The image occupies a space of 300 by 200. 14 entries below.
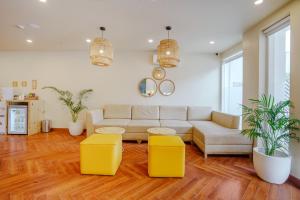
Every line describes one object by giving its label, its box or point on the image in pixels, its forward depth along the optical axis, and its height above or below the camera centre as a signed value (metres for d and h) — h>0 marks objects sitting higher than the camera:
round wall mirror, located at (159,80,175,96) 5.07 +0.40
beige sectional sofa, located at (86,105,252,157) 3.10 -0.53
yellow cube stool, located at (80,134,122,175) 2.34 -0.79
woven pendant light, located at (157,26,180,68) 2.69 +0.78
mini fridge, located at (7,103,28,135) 4.62 -0.54
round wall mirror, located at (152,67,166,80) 5.03 +0.83
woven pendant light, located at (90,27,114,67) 2.61 +0.77
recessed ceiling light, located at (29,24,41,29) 3.20 +1.41
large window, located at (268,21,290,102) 2.71 +0.65
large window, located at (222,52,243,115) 4.45 +0.48
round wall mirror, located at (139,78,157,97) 5.05 +0.44
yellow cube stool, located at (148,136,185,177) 2.31 -0.81
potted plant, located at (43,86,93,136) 4.64 -0.15
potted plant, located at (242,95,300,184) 2.15 -0.53
